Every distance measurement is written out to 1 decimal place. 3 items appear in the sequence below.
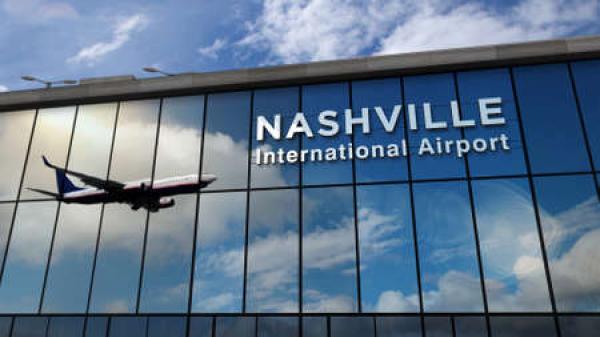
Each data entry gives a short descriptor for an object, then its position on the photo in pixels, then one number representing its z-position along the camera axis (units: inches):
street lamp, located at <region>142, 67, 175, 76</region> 941.8
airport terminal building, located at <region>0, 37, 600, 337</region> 735.1
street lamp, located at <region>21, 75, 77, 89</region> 991.6
